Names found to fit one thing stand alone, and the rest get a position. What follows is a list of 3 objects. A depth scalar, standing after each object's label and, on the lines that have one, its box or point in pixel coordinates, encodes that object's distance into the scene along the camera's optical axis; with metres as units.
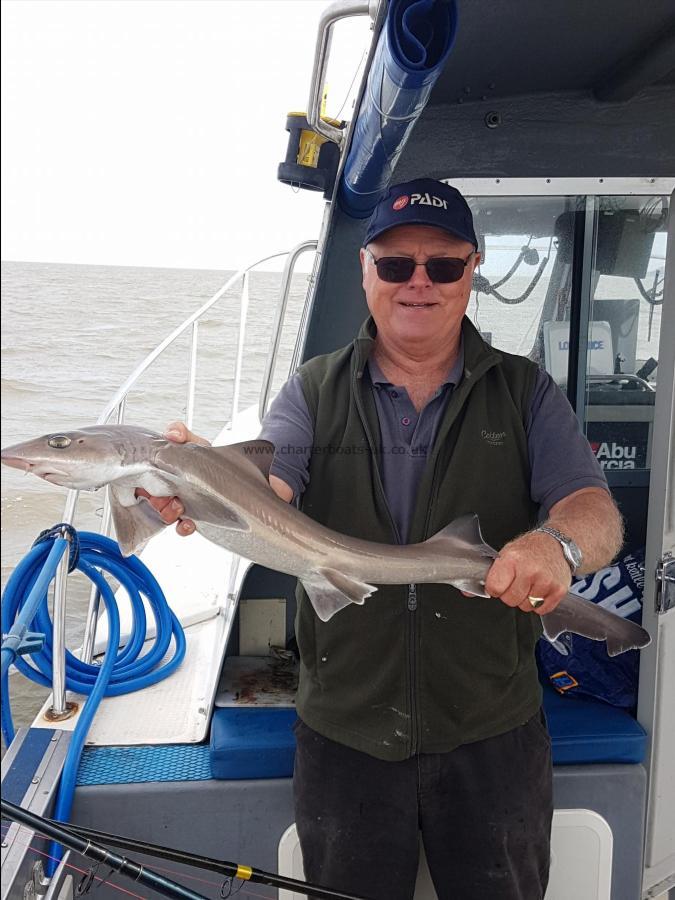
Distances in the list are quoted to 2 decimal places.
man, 2.24
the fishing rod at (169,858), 2.07
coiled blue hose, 2.71
